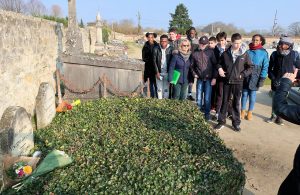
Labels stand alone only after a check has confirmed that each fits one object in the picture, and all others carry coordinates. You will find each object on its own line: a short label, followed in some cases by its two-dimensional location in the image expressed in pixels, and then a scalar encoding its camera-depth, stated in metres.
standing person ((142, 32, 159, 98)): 5.96
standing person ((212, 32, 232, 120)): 5.12
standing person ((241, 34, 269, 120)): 5.24
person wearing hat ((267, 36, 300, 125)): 5.05
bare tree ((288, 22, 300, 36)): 51.18
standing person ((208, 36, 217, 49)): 5.50
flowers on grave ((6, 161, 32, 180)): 2.63
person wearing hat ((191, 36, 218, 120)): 5.13
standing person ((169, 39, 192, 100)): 5.24
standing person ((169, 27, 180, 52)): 6.04
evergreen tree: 46.37
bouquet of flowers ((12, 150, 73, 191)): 2.53
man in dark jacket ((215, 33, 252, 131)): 4.67
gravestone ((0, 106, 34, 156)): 2.85
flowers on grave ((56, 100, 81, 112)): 4.48
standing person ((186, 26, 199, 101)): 6.52
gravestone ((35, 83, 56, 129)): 3.94
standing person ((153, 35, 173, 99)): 5.54
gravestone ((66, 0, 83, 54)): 6.58
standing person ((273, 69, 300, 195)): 1.97
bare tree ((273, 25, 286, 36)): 52.39
